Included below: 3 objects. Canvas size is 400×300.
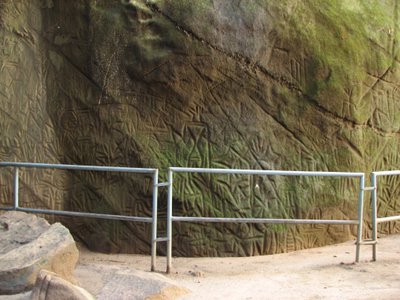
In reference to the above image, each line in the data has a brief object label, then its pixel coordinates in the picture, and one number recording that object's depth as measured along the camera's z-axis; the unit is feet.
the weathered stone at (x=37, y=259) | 14.79
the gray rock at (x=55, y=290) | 13.32
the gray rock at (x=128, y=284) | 15.06
